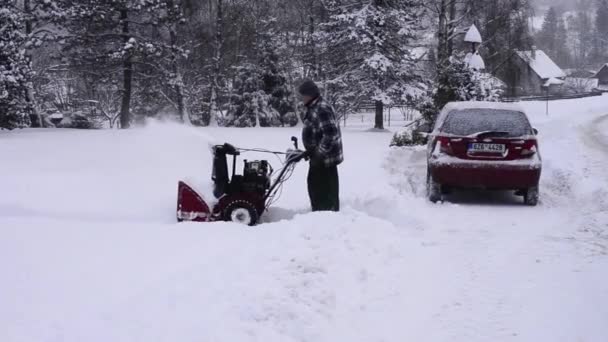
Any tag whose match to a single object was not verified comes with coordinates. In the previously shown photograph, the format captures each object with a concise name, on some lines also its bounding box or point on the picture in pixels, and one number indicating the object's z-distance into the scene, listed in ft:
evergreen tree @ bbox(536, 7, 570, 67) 404.57
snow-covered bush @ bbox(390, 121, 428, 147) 58.59
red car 29.07
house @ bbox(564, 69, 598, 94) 273.46
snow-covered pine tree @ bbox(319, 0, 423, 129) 89.45
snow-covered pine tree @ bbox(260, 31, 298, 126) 122.83
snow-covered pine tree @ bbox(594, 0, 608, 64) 403.75
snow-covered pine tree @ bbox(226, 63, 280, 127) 123.85
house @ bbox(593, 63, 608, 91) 306.37
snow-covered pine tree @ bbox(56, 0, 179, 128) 88.16
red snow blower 23.79
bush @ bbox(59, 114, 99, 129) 105.81
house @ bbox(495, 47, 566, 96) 255.50
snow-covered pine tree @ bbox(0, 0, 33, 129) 67.21
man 23.24
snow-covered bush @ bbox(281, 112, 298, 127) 129.29
